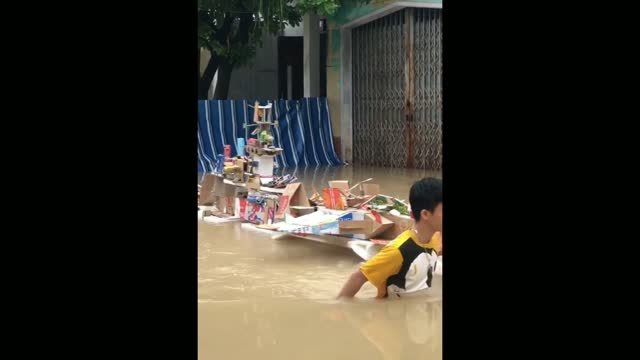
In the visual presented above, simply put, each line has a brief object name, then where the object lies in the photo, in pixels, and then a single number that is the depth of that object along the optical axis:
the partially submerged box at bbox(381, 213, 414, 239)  5.99
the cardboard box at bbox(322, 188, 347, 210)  6.54
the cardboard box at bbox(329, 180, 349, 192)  7.09
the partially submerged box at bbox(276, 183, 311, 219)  7.08
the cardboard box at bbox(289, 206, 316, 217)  6.84
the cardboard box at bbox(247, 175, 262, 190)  7.69
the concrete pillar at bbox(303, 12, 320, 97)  18.20
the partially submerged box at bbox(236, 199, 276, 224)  7.24
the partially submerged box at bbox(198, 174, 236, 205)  8.12
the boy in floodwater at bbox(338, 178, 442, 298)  4.25
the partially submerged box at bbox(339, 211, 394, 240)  5.88
